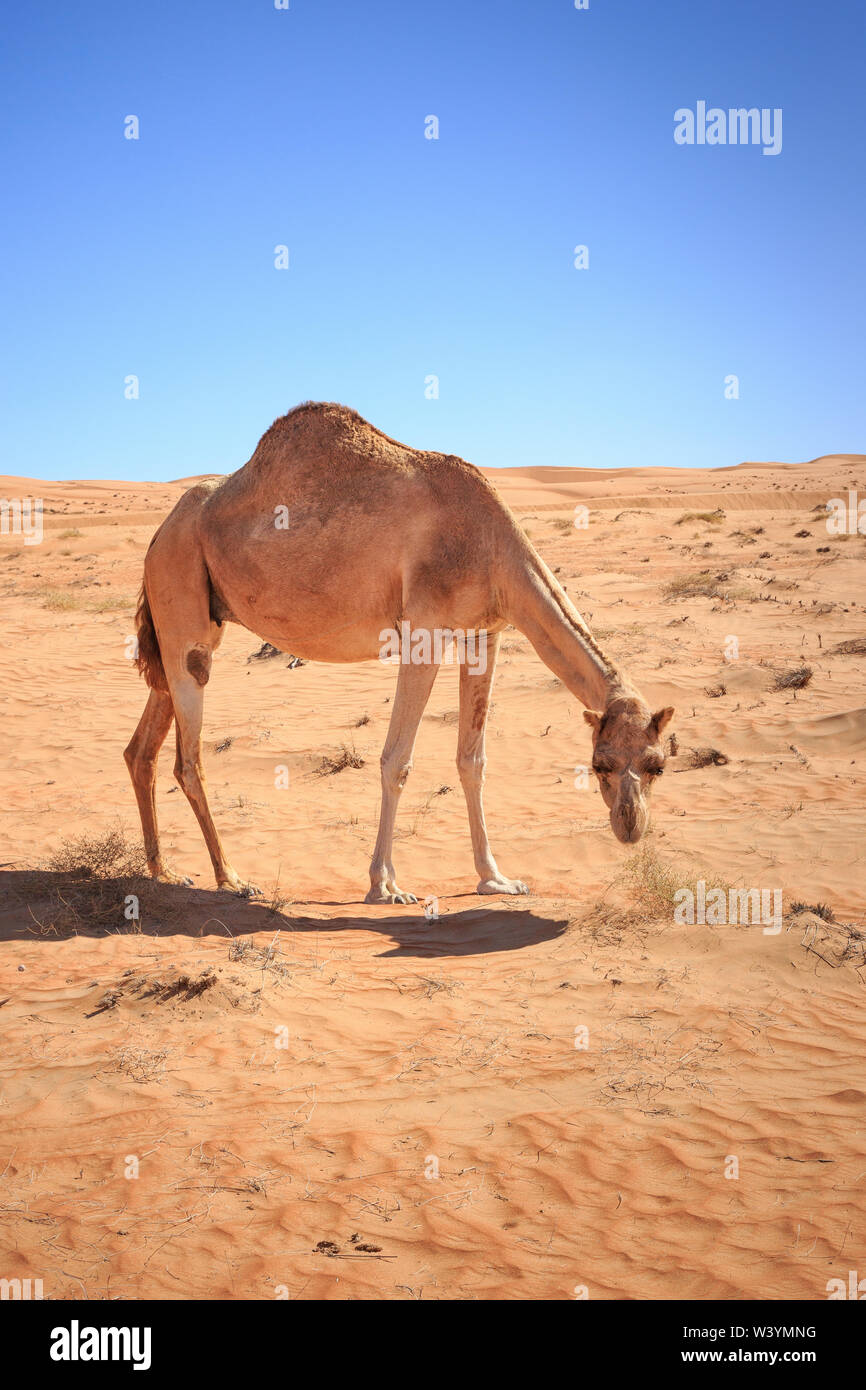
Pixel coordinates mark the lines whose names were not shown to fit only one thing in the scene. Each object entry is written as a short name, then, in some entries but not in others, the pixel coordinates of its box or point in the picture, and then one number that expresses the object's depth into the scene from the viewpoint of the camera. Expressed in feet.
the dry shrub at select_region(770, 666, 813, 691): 39.14
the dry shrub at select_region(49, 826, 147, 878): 23.39
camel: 22.03
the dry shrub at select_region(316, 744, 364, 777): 35.17
